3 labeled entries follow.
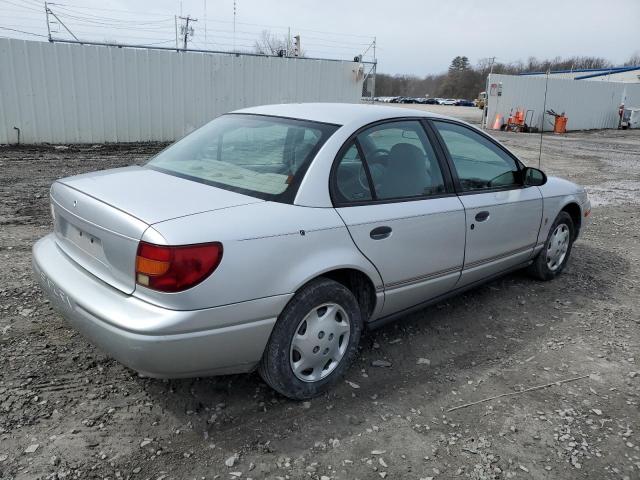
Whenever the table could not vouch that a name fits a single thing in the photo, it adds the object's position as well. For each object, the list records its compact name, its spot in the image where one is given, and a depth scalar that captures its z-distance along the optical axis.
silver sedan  2.41
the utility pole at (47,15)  12.29
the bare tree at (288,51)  16.14
